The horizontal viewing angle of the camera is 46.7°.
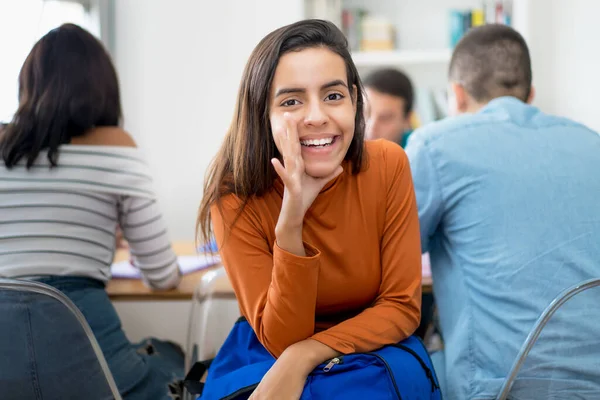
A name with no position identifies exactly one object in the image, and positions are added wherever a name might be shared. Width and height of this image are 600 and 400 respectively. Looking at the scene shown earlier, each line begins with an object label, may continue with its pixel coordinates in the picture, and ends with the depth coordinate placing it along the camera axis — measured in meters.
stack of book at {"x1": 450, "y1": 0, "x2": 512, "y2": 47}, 3.50
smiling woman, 1.29
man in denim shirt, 1.39
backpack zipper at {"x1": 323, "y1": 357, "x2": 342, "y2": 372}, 1.25
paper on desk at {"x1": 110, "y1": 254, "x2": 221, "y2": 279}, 2.09
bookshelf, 3.50
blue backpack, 1.21
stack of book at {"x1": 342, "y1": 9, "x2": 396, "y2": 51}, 3.57
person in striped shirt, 1.68
